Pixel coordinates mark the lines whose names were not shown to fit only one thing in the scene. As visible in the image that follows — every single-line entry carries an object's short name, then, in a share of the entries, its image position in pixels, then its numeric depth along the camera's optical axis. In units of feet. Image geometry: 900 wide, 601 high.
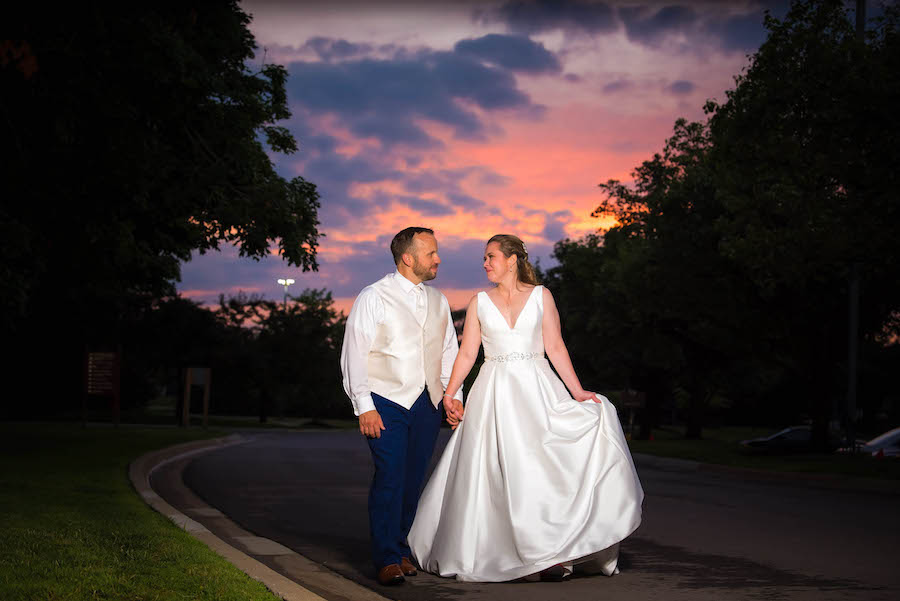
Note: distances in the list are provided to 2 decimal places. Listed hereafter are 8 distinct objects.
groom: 21.47
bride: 21.48
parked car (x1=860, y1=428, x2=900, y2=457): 80.15
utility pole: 77.10
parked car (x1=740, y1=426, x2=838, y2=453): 114.62
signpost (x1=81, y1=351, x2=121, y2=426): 115.75
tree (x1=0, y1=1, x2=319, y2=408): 51.60
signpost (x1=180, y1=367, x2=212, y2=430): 128.77
